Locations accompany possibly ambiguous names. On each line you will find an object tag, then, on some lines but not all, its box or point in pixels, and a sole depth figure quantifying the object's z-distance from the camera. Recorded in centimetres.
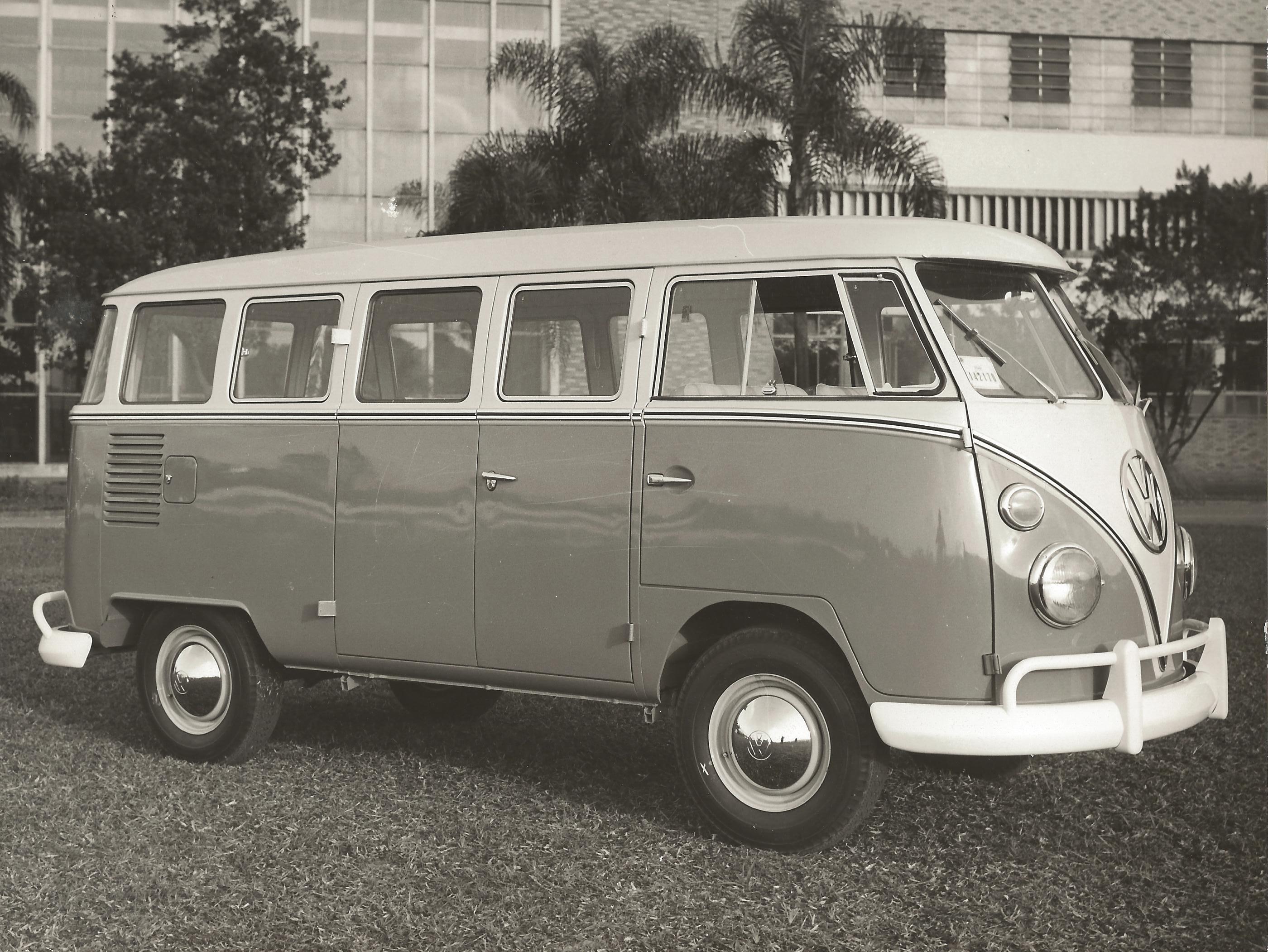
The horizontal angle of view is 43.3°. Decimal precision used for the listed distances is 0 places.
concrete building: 3469
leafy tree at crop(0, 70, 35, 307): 3080
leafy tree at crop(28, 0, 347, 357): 2583
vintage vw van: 577
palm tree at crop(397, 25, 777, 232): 2327
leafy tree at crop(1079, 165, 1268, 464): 3041
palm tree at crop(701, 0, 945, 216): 2308
